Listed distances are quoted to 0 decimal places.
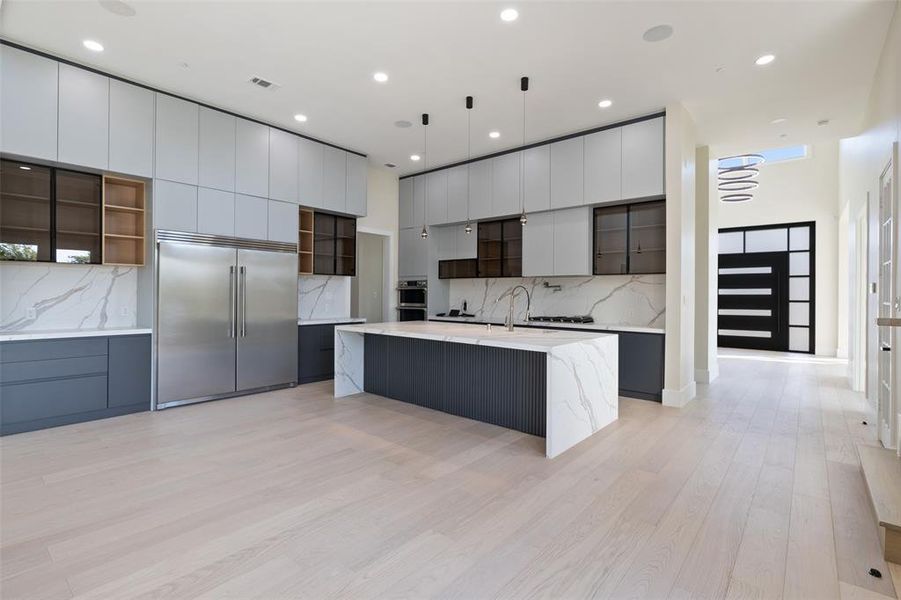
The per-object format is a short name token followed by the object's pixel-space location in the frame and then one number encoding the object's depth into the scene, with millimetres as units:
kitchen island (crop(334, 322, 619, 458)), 3334
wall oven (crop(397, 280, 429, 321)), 7215
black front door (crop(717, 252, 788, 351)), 9398
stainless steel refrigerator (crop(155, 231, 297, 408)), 4508
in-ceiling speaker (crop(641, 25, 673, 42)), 3369
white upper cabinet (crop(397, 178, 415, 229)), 7473
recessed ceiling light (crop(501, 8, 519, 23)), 3178
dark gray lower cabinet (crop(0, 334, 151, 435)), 3678
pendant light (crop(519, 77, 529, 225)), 6032
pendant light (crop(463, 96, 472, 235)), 4680
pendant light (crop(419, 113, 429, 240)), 5133
